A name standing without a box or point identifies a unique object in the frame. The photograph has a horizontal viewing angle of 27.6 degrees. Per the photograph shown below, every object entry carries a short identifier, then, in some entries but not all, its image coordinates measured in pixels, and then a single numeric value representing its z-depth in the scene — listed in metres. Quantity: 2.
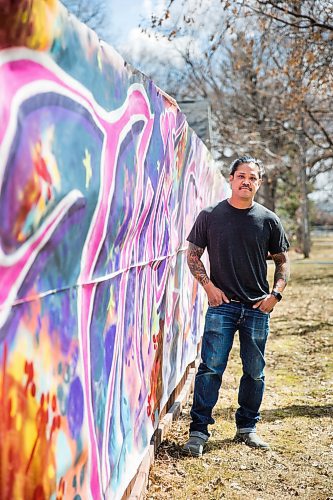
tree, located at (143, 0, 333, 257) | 14.31
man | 4.75
